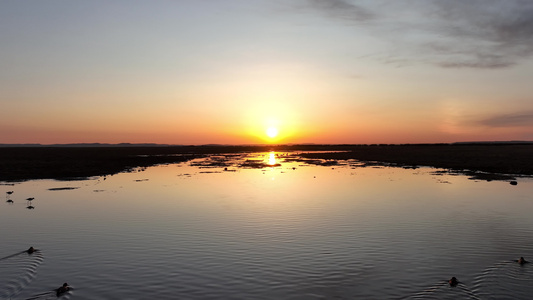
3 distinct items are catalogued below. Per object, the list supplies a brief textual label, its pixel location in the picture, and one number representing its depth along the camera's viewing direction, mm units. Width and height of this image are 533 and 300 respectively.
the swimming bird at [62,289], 12219
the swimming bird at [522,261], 14692
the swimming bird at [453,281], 12555
